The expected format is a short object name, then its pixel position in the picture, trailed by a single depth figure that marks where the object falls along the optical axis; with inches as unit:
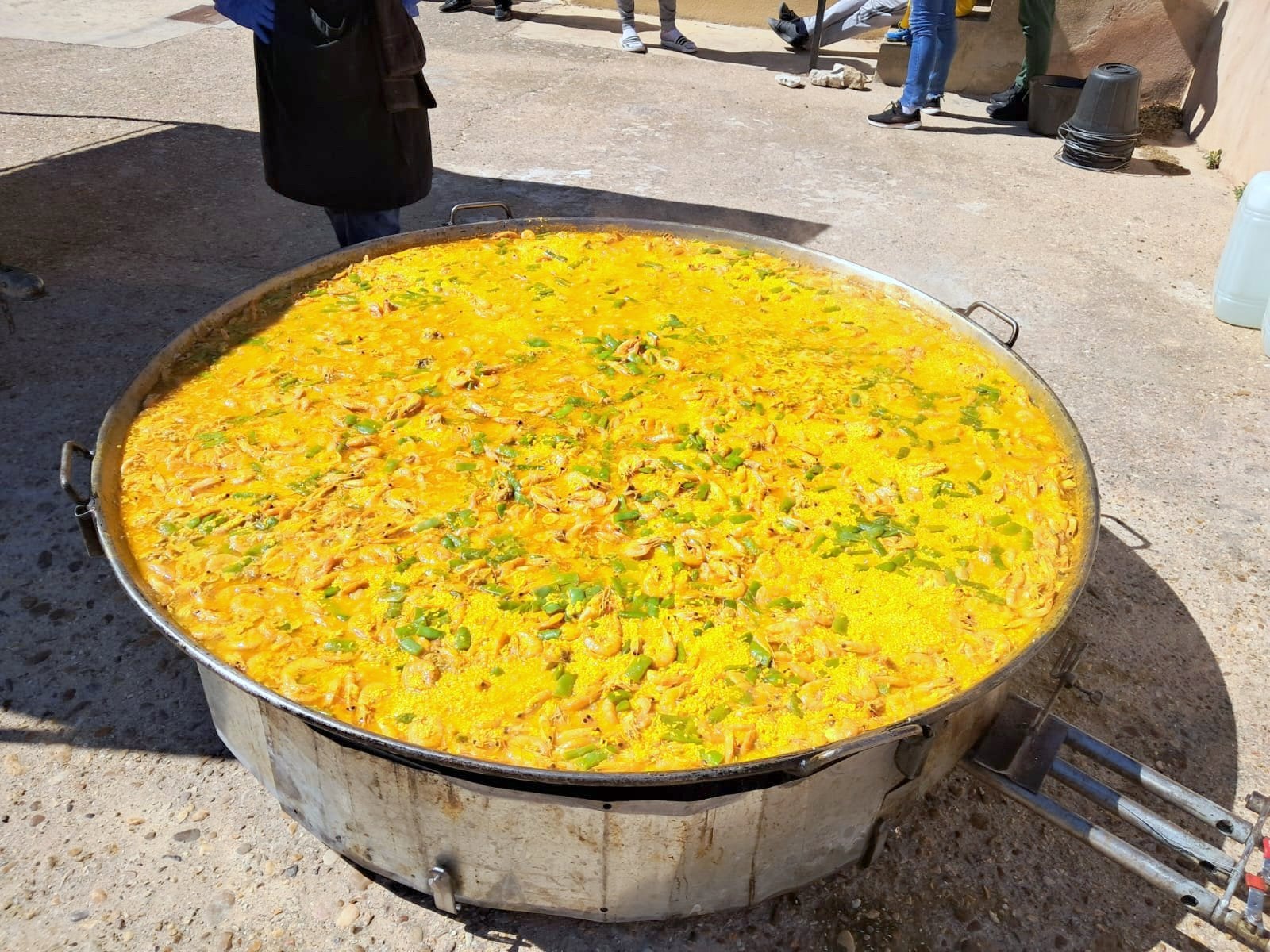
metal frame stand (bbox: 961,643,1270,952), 94.6
